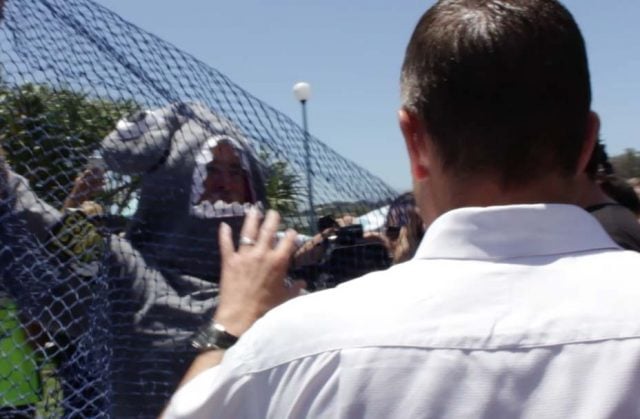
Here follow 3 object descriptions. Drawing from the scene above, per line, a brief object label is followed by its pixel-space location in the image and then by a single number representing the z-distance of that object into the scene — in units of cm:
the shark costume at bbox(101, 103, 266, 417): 199
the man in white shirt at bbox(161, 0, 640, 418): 99
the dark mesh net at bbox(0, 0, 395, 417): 199
